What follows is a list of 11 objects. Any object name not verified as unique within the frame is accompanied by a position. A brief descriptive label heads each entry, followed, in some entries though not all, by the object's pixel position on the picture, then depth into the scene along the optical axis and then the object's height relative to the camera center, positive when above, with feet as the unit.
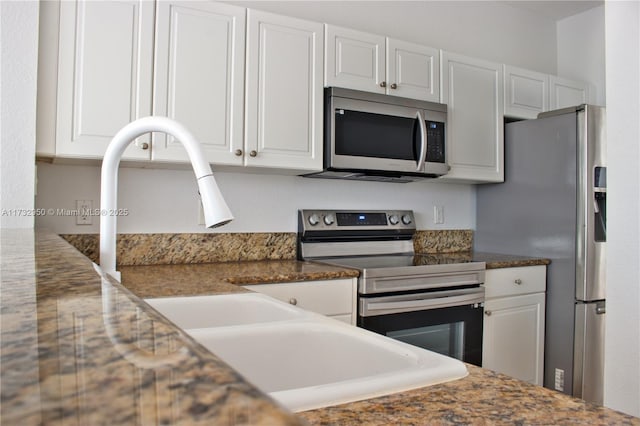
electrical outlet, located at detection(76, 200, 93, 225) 7.53 +0.06
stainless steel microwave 8.30 +1.49
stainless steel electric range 7.59 -0.92
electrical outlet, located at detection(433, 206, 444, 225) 11.13 +0.14
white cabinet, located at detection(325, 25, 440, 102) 8.48 +2.81
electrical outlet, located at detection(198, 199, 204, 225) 8.34 +0.05
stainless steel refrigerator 9.07 -0.10
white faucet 3.41 +0.28
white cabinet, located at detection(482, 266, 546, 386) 9.09 -1.88
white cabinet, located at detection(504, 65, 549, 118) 10.61 +2.85
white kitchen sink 2.54 -0.78
